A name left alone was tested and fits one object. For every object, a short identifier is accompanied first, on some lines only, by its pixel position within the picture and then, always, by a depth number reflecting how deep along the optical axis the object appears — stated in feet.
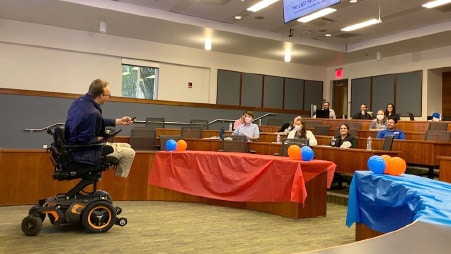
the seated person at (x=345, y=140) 19.58
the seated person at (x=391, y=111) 28.12
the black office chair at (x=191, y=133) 25.02
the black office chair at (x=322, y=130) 27.36
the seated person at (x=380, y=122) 25.84
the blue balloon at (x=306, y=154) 13.98
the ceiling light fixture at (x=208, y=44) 32.94
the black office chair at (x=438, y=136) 20.54
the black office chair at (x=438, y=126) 25.00
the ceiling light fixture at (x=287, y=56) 37.58
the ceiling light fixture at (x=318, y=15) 26.12
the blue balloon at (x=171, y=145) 17.51
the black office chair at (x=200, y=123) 31.30
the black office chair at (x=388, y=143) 18.60
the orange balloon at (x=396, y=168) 10.34
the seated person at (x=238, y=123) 26.30
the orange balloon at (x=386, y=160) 10.39
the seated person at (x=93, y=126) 11.11
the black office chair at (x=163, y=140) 20.25
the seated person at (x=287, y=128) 24.16
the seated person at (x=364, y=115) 31.42
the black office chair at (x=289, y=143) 17.76
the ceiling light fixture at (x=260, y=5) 25.31
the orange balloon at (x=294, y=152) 14.52
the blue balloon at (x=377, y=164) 10.32
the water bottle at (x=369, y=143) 18.99
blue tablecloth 7.08
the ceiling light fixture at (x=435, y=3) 24.04
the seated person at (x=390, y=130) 22.13
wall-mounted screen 16.39
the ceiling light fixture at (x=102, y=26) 29.01
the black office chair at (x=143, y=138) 22.74
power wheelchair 11.05
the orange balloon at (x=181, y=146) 17.84
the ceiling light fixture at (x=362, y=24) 28.21
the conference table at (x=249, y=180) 13.91
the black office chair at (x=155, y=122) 30.78
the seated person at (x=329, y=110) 33.88
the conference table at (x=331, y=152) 17.28
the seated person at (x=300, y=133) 20.07
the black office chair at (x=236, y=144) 19.98
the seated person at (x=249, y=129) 23.11
